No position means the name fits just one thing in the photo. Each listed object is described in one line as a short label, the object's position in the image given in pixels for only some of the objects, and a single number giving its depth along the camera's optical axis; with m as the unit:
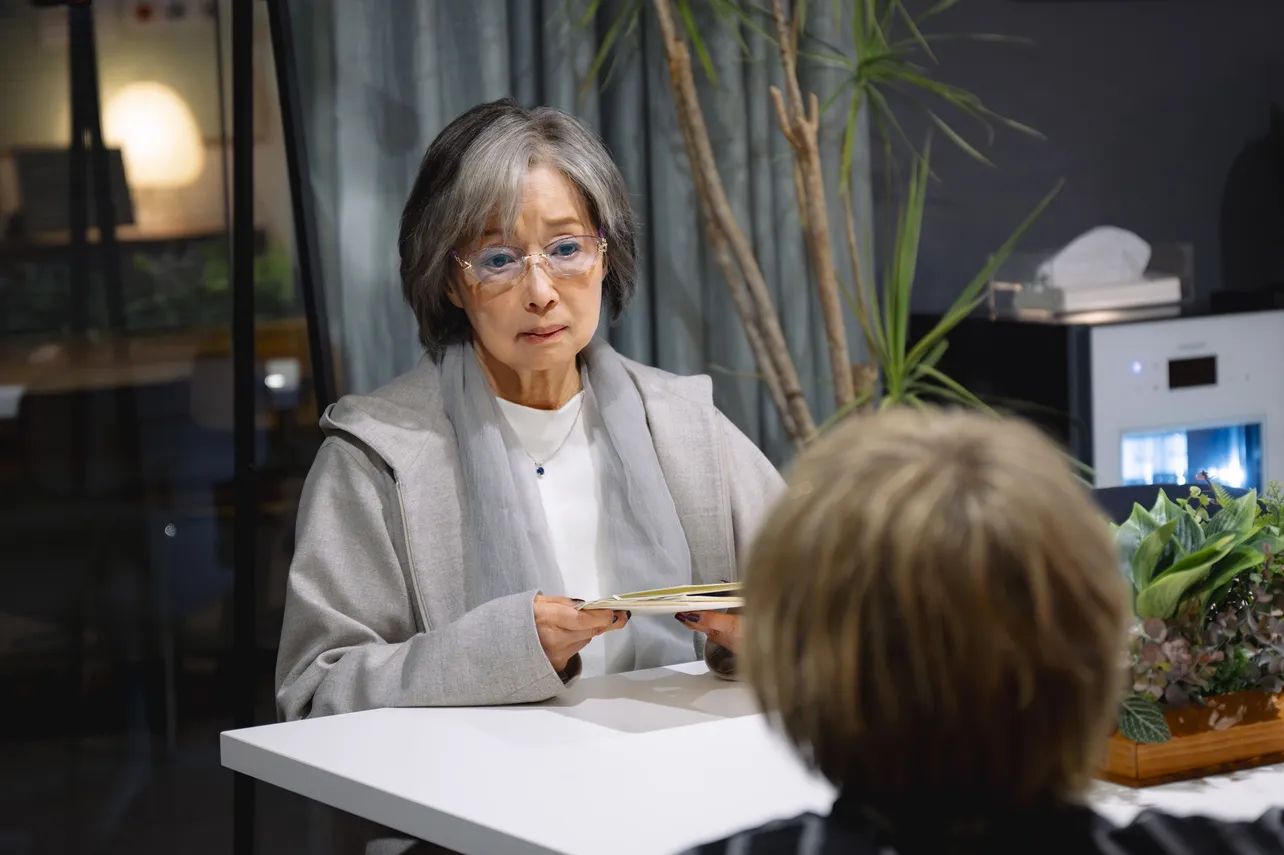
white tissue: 3.53
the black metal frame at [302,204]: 2.94
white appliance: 3.33
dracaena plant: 3.15
